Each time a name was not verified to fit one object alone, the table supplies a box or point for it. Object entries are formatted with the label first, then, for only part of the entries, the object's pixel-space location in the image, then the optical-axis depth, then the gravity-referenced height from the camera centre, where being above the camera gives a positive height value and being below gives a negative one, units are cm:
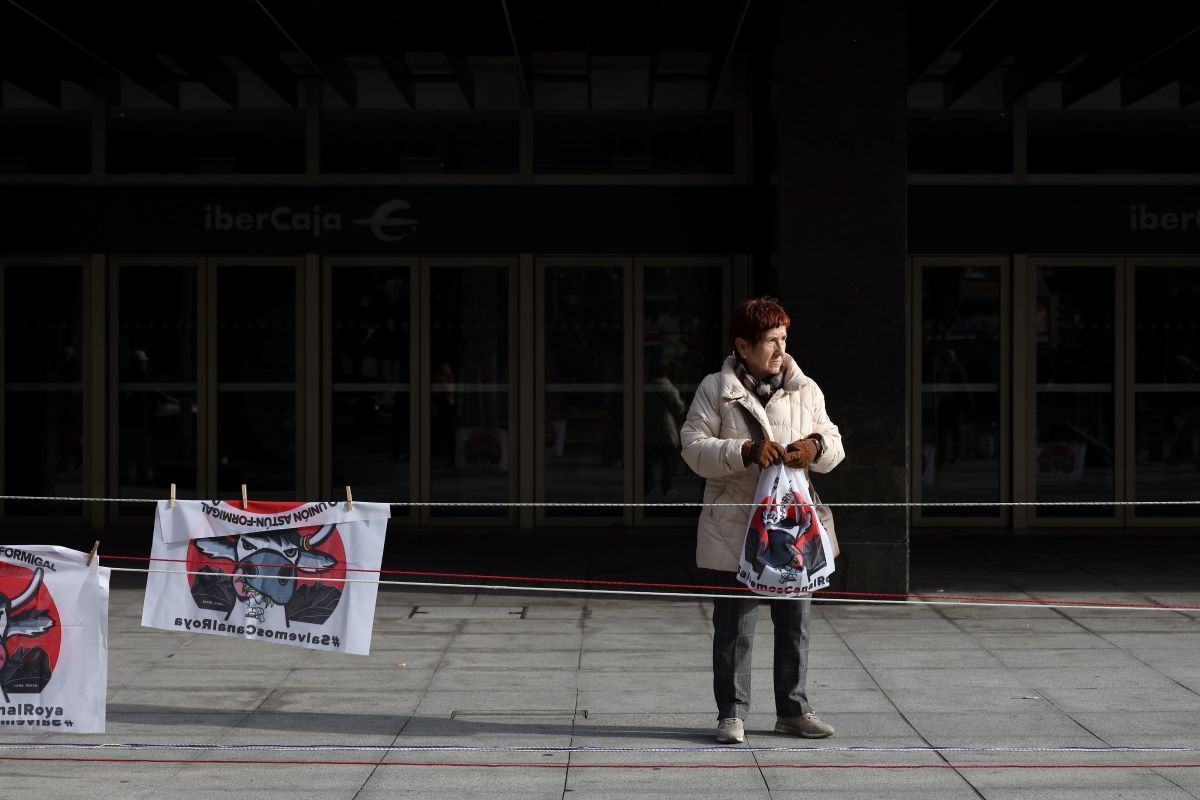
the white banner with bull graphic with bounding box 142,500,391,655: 625 -79
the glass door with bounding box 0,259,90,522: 1333 +9
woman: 604 -27
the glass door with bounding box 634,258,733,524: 1339 +32
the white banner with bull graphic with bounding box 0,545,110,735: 551 -94
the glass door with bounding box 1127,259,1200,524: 1353 +0
